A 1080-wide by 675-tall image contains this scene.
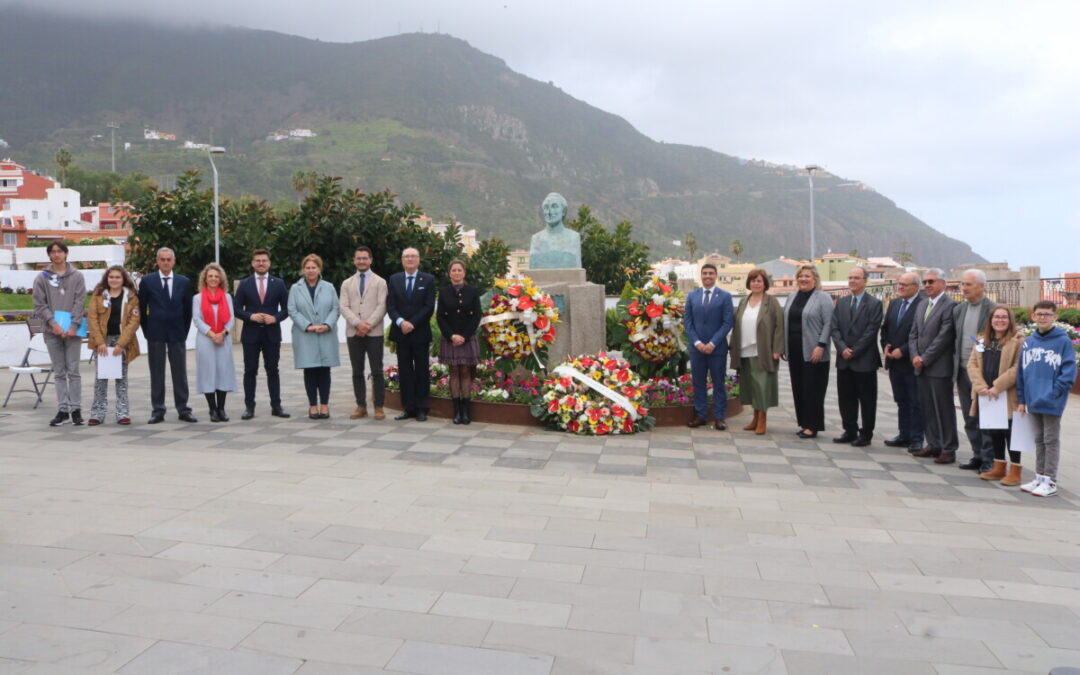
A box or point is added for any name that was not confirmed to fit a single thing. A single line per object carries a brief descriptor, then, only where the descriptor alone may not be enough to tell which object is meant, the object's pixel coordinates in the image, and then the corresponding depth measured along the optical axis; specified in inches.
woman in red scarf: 324.2
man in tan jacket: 330.3
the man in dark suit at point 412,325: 326.6
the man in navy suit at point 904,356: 289.1
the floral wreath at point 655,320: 354.9
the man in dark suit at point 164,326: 319.9
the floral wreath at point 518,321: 334.6
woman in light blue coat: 331.3
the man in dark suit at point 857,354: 295.9
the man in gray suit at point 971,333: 256.7
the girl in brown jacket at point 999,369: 238.5
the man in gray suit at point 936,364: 268.5
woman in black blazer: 321.7
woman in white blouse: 312.8
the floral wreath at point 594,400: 308.5
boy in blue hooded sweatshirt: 223.5
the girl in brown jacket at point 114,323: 313.6
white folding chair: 359.3
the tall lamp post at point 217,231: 816.9
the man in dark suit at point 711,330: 315.3
